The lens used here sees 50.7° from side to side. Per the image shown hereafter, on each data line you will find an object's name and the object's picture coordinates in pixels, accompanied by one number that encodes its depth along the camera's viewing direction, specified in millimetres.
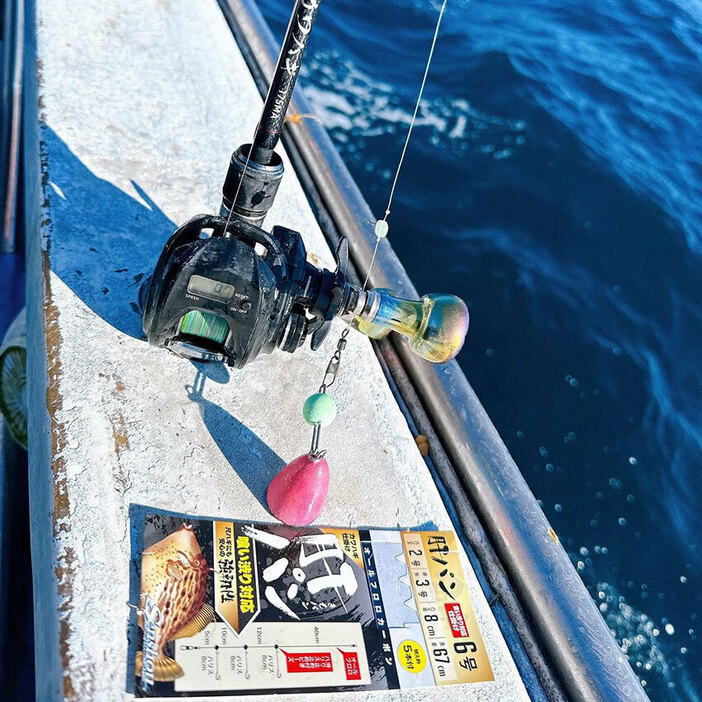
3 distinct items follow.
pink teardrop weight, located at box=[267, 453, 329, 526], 371
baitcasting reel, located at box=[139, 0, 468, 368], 352
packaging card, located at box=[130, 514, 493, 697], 325
